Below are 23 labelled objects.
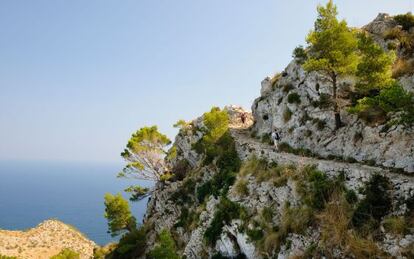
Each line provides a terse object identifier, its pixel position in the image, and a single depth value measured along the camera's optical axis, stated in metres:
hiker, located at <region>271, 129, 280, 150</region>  32.58
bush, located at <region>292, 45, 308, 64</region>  36.65
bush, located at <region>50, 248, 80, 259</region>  40.72
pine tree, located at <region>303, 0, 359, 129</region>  26.69
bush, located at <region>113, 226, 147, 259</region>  41.81
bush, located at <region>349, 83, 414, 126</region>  17.45
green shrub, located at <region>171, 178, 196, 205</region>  41.84
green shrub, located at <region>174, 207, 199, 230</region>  37.72
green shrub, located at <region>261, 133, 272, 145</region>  38.74
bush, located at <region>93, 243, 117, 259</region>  45.94
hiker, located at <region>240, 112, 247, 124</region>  54.07
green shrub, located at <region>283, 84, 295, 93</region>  37.24
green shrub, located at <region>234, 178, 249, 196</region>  28.06
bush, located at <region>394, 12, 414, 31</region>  33.62
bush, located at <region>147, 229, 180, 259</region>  25.78
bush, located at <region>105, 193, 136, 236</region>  51.53
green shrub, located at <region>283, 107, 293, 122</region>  35.13
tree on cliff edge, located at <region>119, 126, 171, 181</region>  48.53
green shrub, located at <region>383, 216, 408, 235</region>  14.80
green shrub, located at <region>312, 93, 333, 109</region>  30.84
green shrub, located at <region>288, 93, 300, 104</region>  34.78
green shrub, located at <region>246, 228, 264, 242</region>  22.48
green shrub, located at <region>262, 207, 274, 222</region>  22.96
